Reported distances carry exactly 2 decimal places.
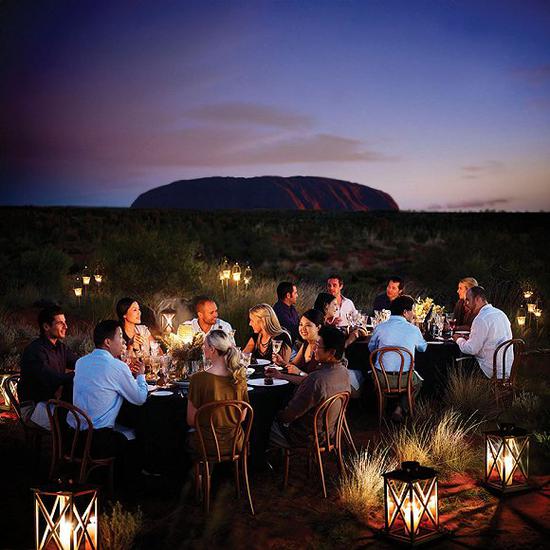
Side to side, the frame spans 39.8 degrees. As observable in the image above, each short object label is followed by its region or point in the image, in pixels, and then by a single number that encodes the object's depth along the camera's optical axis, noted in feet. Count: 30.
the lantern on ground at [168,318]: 25.83
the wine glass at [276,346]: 23.32
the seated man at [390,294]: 34.42
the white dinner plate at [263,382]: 20.84
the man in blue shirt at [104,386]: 18.78
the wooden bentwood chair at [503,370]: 27.04
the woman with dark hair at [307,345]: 23.52
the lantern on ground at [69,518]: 14.85
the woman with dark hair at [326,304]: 29.89
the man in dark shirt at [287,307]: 31.37
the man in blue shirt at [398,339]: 26.71
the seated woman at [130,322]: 24.96
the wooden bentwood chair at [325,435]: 19.22
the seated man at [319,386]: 19.22
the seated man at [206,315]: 26.50
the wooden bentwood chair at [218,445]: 17.81
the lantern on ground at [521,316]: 43.52
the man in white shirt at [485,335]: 27.86
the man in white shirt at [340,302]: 34.96
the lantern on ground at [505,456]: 19.68
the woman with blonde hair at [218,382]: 17.74
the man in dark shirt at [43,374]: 21.70
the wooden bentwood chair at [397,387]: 26.41
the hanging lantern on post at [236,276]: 49.19
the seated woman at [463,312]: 32.83
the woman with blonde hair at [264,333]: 25.04
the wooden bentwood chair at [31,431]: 21.60
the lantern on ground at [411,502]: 16.51
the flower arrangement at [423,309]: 32.21
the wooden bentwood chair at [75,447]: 18.70
